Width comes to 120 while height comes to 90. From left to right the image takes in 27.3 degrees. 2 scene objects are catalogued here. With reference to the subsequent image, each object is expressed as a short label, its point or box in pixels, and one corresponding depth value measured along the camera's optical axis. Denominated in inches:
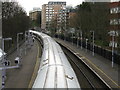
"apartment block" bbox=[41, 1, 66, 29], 7128.4
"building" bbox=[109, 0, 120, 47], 1936.5
